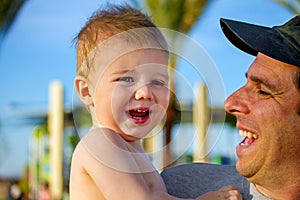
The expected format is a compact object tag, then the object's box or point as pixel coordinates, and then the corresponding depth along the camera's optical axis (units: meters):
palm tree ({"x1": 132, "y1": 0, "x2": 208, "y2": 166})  13.38
